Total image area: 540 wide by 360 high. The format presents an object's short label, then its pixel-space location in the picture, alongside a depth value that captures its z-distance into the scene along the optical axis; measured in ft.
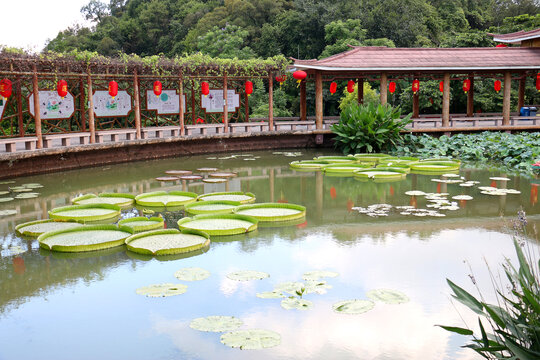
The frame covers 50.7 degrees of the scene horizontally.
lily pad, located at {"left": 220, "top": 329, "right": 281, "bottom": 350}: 13.96
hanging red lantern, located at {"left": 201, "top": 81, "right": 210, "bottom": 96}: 57.41
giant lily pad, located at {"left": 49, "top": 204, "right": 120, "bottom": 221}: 26.50
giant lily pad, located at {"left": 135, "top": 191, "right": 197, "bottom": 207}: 29.91
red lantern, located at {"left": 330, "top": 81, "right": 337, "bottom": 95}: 65.26
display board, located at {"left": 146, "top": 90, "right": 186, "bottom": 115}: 58.62
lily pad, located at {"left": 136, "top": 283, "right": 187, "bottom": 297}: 17.57
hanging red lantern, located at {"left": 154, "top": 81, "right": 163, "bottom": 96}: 54.03
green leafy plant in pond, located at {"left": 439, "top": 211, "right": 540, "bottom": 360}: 9.33
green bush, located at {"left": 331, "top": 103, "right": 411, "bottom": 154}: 52.80
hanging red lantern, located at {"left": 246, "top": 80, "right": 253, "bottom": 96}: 59.47
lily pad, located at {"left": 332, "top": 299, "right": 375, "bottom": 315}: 15.88
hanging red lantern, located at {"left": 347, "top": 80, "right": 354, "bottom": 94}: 65.46
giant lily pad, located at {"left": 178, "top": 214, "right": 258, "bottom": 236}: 24.46
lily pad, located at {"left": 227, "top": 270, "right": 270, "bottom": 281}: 18.85
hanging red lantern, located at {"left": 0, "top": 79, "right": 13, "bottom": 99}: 39.70
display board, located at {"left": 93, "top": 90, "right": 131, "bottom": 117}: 52.80
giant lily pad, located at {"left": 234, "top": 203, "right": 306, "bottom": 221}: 26.94
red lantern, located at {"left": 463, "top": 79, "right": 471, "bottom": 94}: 66.28
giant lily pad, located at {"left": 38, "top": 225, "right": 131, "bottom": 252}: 22.15
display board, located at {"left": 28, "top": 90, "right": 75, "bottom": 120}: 47.62
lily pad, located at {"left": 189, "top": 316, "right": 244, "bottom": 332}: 14.92
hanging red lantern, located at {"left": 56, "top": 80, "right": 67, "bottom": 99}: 44.42
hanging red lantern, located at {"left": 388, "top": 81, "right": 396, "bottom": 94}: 68.95
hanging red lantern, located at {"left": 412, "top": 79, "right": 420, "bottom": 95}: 63.83
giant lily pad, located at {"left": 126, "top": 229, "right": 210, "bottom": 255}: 21.77
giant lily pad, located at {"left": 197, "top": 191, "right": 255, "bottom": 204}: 30.68
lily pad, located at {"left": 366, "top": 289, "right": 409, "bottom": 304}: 16.58
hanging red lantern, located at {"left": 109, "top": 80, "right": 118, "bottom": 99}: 49.52
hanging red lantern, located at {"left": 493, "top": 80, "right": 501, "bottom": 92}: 67.06
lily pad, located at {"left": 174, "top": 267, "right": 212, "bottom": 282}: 18.93
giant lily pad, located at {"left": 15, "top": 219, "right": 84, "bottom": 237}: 24.44
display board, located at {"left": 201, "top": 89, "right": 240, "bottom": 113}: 62.59
